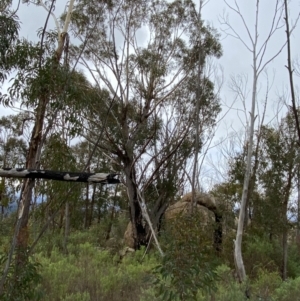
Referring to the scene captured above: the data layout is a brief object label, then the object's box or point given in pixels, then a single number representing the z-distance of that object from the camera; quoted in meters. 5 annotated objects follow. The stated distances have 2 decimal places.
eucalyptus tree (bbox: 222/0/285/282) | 6.54
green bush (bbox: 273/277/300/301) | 4.35
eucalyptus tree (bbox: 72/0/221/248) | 10.31
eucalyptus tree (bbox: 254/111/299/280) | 10.83
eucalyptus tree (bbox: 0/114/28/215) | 13.44
